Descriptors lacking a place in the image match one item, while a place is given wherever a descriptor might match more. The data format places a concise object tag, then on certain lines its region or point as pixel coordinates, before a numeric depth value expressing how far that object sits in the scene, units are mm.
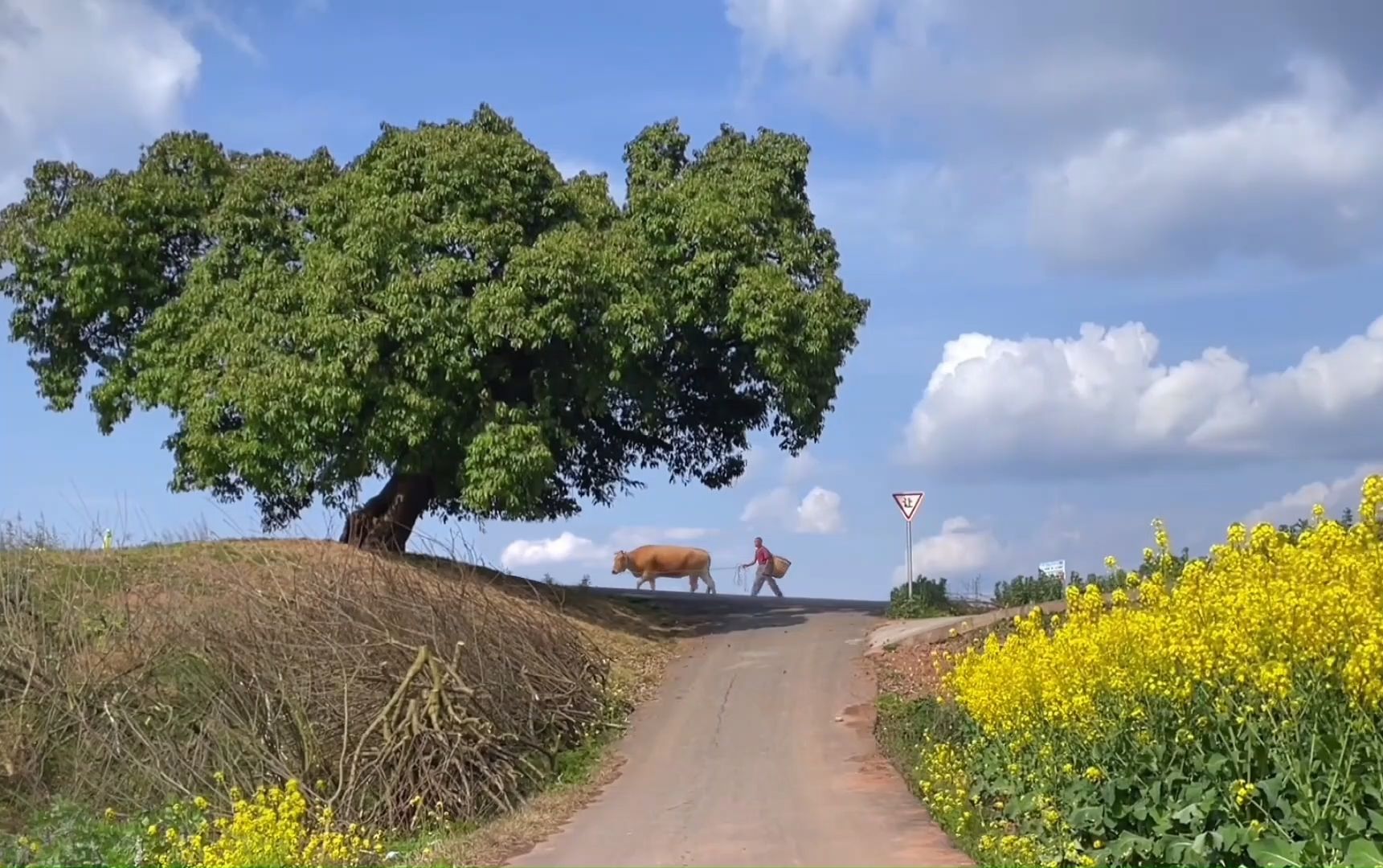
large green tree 19250
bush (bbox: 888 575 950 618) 22328
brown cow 30047
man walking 30047
